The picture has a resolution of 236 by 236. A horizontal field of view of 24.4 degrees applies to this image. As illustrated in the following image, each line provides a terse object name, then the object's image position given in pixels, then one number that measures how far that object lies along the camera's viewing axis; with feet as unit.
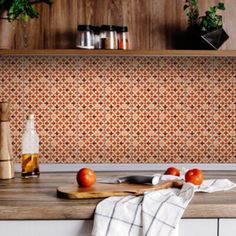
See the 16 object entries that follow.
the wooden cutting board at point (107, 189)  6.41
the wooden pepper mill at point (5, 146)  8.01
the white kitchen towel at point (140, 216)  5.84
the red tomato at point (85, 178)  6.89
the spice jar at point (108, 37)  8.20
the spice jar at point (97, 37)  8.30
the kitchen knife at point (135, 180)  6.84
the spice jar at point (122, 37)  8.32
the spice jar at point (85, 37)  8.20
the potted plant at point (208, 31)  8.18
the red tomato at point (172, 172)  7.73
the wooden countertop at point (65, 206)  6.04
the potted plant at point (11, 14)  7.88
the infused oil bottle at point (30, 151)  8.17
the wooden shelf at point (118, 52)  8.11
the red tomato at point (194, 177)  7.12
